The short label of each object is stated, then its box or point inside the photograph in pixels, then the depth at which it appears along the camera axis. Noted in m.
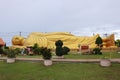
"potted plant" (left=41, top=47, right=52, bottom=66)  8.20
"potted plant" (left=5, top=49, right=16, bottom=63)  9.22
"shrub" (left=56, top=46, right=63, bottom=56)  9.53
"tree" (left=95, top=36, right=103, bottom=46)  16.03
